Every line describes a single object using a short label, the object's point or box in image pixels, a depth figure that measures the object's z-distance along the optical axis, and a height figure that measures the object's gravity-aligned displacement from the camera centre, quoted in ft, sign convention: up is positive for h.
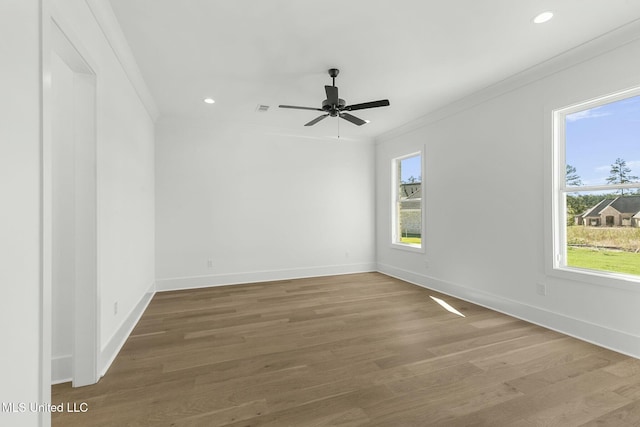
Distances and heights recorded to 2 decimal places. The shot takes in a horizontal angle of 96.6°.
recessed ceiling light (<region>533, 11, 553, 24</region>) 7.36 +5.16
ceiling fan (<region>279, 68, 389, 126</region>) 9.96 +4.00
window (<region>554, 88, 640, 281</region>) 8.39 +0.81
